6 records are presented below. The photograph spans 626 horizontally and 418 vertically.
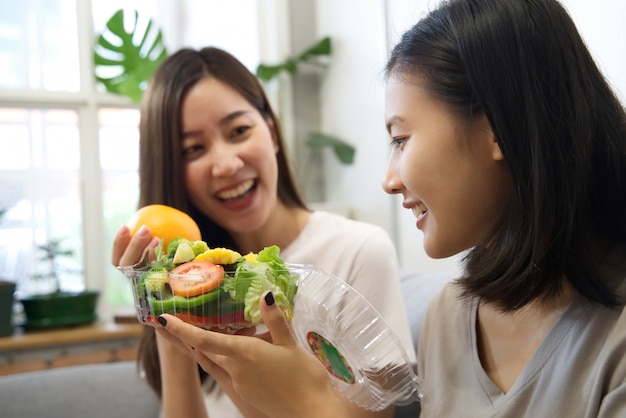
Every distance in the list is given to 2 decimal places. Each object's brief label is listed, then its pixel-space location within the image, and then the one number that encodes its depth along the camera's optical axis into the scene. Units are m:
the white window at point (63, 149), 2.57
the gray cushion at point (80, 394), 1.67
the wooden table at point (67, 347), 2.13
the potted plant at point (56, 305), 2.28
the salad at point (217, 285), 0.74
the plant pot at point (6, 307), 2.18
